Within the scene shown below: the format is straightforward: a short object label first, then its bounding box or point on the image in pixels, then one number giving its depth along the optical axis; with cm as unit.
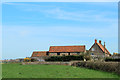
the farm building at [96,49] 7369
